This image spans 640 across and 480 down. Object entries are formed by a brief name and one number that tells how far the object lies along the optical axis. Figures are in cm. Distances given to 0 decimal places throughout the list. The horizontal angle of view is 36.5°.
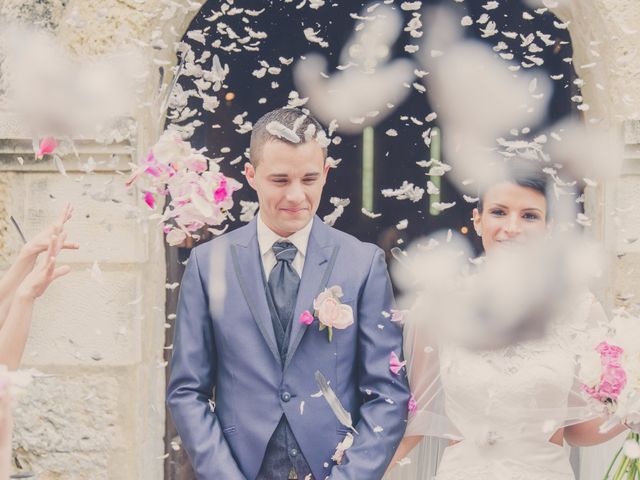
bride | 303
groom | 283
